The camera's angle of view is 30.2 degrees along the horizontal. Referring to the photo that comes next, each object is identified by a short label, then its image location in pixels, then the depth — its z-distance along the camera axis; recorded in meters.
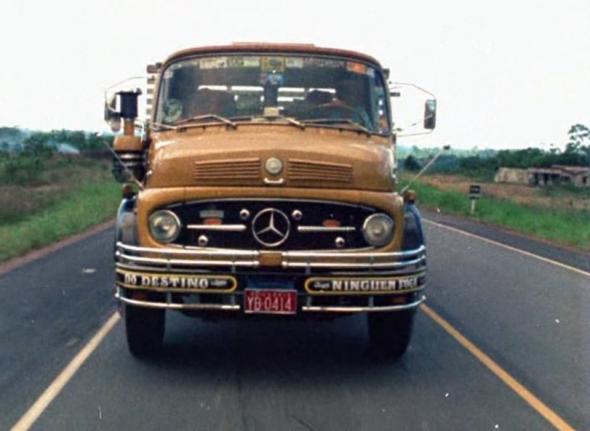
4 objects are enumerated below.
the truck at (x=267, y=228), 8.08
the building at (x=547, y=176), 77.62
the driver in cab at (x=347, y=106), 9.51
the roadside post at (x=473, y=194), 37.75
